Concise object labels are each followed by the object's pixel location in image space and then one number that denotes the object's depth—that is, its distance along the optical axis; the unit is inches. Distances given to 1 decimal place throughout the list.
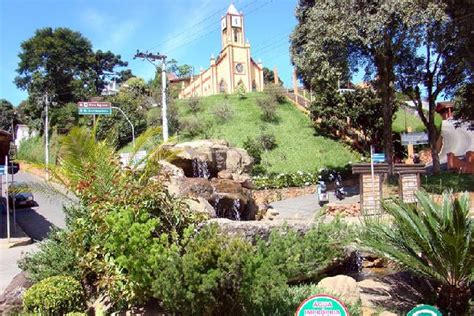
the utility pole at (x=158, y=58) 902.7
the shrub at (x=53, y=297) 239.1
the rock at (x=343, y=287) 251.7
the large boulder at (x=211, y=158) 535.2
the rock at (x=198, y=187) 416.3
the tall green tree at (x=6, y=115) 2207.2
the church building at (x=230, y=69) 2342.5
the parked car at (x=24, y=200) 1053.0
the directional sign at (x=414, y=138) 734.5
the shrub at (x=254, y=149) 1195.3
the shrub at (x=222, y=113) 1528.1
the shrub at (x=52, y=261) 281.1
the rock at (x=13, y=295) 265.7
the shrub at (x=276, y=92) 1656.6
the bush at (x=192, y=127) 1434.5
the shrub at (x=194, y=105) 1654.8
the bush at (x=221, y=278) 187.5
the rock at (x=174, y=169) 472.9
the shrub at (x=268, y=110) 1536.7
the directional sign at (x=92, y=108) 1013.8
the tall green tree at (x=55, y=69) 1945.1
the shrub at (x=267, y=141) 1318.9
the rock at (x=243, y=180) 551.1
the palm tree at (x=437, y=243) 218.1
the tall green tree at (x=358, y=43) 739.4
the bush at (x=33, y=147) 1700.1
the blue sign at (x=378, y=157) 635.0
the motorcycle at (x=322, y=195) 862.5
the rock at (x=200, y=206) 310.0
